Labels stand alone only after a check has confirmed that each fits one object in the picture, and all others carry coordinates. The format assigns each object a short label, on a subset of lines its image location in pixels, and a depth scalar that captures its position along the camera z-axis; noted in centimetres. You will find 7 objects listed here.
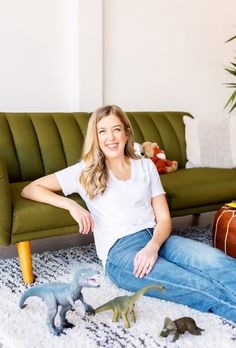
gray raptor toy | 149
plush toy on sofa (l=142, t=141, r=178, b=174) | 301
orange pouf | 215
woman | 167
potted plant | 426
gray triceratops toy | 153
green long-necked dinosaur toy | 155
